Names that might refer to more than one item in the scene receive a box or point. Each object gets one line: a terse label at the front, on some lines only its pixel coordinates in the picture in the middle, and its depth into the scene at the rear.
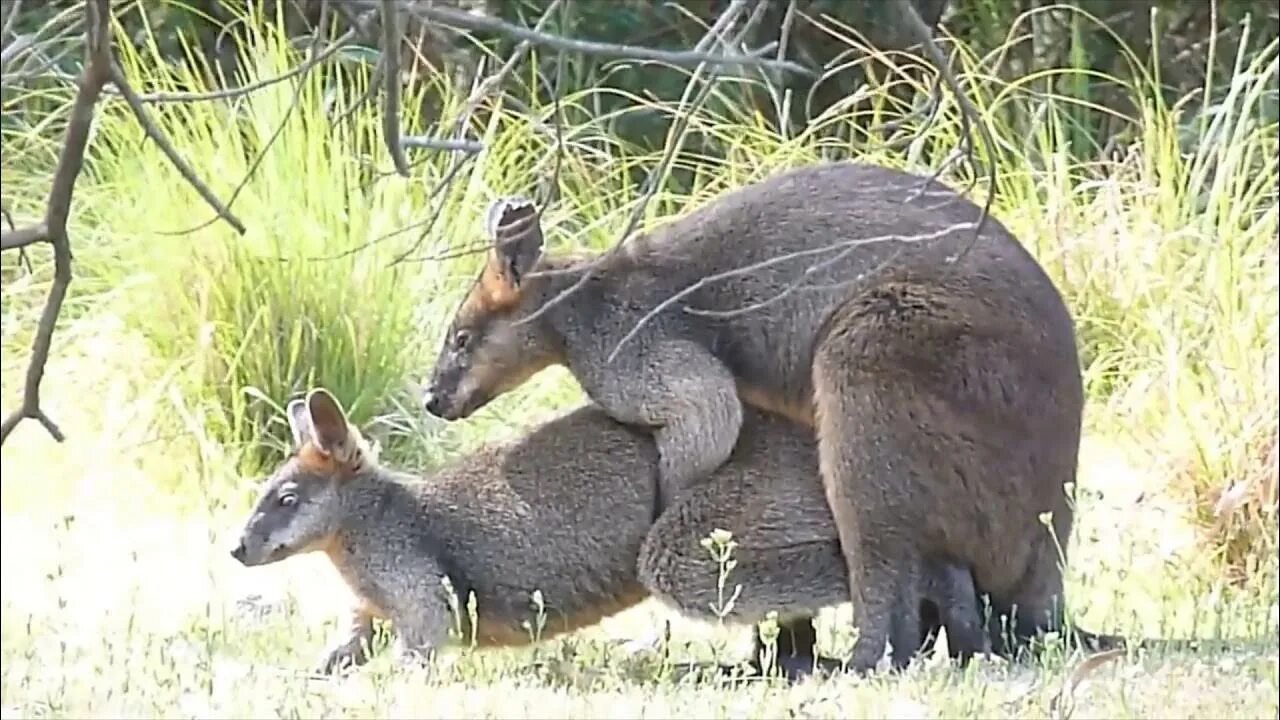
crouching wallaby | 14.04
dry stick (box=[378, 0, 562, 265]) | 13.32
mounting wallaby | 14.00
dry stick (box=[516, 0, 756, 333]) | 13.29
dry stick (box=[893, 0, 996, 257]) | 13.02
